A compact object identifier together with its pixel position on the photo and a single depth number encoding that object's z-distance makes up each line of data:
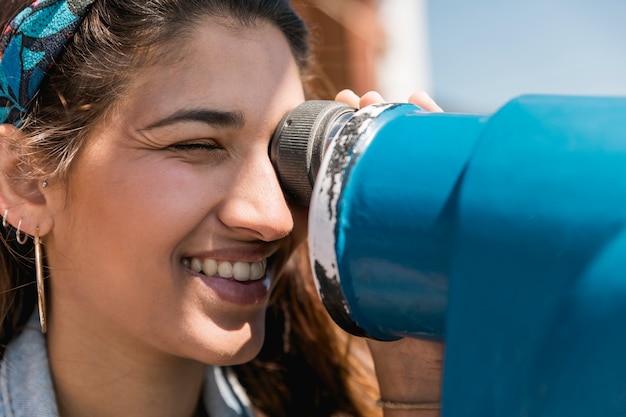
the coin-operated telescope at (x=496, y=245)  0.74
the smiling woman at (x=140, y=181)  0.90
